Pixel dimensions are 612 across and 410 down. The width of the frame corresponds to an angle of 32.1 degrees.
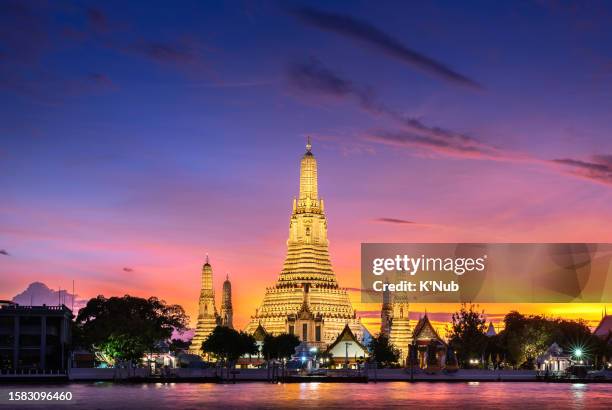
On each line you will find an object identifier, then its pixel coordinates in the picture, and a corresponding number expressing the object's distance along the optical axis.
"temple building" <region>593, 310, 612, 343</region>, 192.59
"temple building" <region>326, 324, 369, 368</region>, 154.38
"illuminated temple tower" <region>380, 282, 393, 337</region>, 181.50
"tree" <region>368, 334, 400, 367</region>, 157.12
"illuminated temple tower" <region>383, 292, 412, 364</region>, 179.12
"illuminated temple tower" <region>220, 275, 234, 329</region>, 196.23
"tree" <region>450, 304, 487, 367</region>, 163.00
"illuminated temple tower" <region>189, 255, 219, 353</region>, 184.38
